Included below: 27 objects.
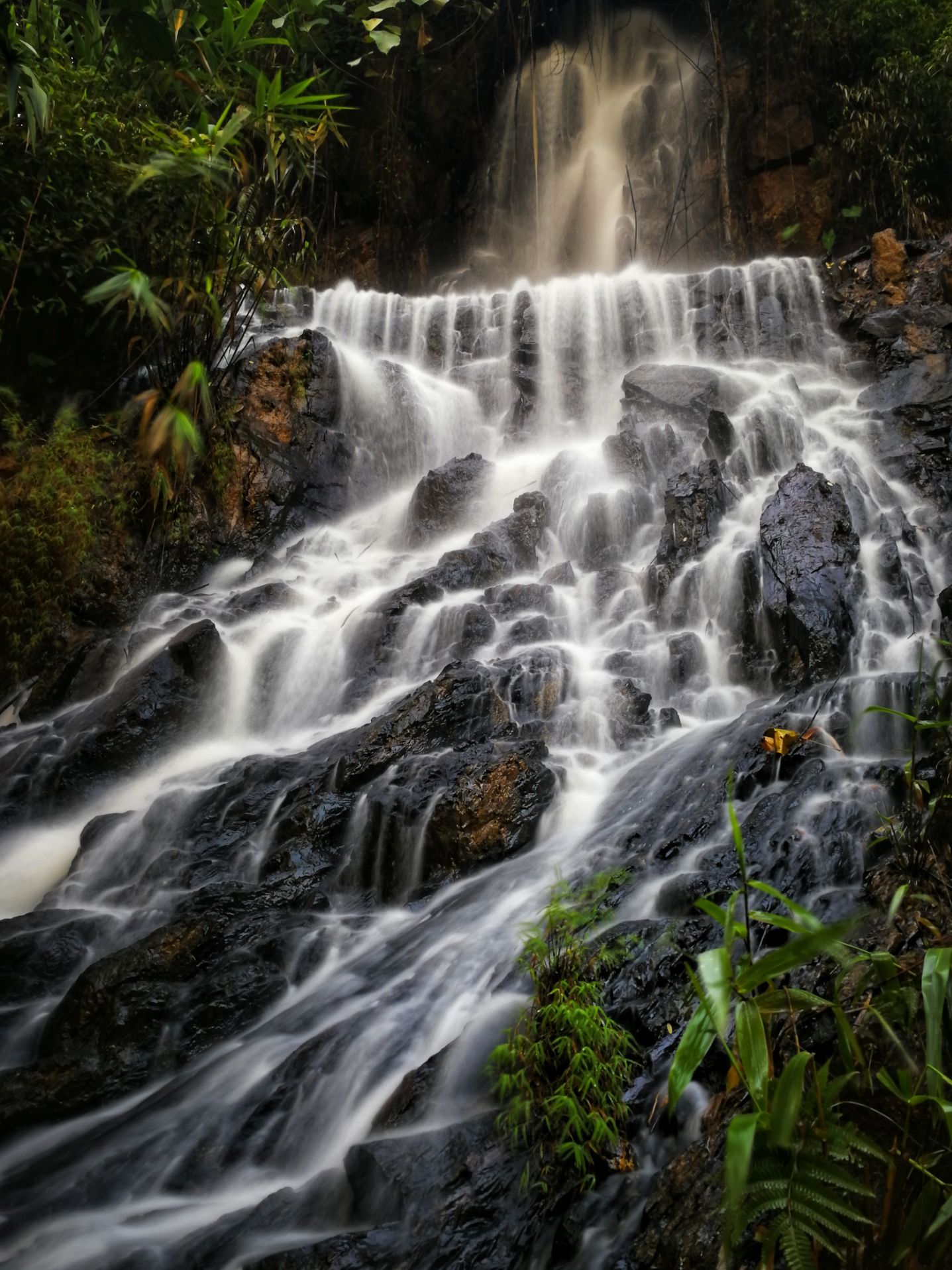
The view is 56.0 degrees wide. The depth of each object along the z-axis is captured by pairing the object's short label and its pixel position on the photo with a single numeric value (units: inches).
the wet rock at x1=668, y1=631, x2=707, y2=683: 276.4
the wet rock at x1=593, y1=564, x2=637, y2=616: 315.3
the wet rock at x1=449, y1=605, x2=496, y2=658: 293.6
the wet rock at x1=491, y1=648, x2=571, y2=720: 257.6
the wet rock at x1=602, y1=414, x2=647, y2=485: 385.1
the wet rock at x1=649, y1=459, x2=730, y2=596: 314.3
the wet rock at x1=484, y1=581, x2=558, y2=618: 310.7
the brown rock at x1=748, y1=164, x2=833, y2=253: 575.5
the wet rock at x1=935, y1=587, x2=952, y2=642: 218.0
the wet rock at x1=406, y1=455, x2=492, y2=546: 396.8
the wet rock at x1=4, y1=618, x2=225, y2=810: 259.3
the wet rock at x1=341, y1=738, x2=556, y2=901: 197.2
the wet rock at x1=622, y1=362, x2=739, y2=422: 410.6
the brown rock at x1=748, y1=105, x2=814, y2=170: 586.9
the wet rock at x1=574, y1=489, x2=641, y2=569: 351.6
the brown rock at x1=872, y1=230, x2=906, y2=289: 468.1
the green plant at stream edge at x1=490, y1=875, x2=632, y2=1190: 98.7
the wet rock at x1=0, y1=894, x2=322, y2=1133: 148.4
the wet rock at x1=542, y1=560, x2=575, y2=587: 329.1
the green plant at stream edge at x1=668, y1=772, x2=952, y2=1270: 59.0
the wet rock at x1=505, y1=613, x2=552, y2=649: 294.0
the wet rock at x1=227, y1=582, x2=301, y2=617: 338.0
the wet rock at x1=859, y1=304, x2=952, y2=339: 430.0
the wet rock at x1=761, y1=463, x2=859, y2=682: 247.9
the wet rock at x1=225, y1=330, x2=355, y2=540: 401.1
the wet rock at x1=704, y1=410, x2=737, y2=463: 375.2
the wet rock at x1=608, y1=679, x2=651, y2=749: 246.8
